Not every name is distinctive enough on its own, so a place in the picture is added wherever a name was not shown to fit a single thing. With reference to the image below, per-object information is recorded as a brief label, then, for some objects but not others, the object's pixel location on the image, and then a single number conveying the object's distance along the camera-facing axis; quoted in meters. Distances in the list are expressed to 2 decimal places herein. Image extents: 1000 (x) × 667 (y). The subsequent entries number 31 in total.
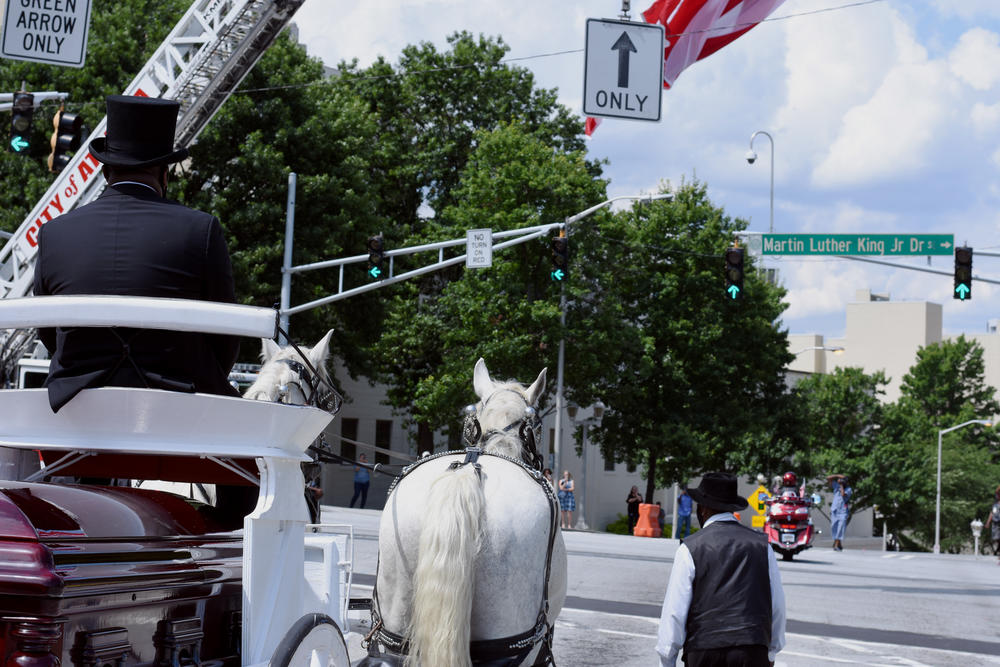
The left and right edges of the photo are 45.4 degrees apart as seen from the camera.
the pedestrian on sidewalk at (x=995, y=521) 31.23
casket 3.30
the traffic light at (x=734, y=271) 25.84
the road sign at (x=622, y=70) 15.57
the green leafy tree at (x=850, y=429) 65.88
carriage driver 4.42
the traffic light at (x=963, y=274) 24.53
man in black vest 5.81
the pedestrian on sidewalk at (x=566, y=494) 38.06
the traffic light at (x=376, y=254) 25.52
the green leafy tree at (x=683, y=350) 45.25
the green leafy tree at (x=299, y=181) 32.19
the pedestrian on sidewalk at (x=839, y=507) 34.78
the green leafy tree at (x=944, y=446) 69.56
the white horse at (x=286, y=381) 7.41
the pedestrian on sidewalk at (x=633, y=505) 43.78
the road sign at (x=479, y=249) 26.77
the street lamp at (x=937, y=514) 60.28
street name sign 24.69
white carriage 4.14
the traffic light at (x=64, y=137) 16.98
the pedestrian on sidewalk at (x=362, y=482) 41.53
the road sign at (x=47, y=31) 11.82
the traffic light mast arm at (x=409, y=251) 25.06
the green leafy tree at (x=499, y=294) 40.34
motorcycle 24.81
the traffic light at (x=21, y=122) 18.47
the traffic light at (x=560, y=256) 26.23
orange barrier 40.91
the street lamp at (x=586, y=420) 43.03
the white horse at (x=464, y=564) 5.20
